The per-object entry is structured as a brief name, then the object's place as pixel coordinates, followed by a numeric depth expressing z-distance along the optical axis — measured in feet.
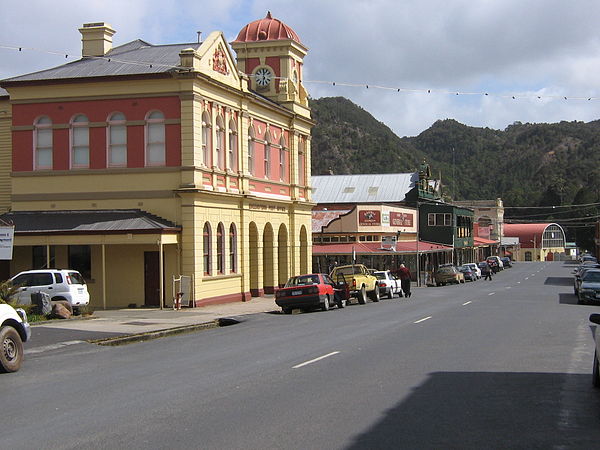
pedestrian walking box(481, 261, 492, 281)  229.17
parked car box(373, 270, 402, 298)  136.56
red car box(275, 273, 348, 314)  102.99
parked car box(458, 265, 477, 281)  223.51
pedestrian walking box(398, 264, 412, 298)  140.67
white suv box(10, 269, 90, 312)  88.38
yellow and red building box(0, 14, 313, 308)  107.76
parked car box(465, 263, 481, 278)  238.52
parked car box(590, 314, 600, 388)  36.63
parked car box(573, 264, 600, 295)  121.78
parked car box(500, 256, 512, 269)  373.40
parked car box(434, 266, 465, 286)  201.67
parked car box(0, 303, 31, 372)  48.26
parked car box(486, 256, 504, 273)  307.48
